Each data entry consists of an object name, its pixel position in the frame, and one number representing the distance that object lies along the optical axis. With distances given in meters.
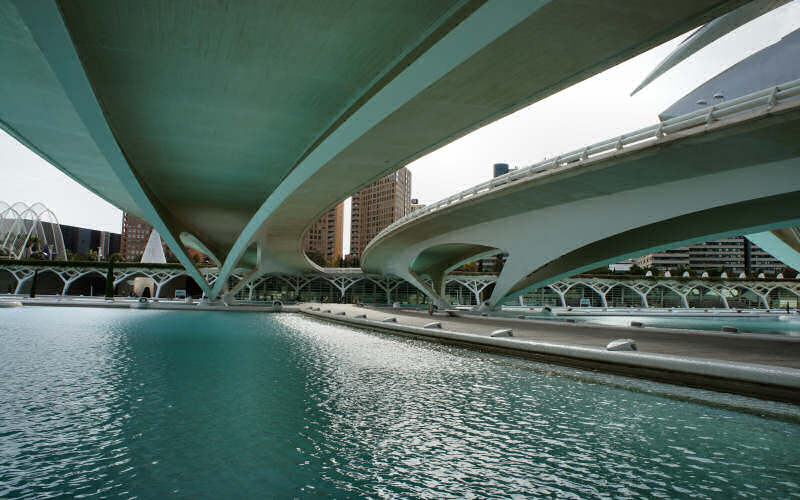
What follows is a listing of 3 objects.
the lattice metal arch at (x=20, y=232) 72.06
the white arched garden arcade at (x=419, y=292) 50.94
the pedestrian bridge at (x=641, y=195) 11.17
